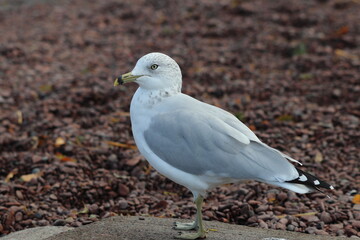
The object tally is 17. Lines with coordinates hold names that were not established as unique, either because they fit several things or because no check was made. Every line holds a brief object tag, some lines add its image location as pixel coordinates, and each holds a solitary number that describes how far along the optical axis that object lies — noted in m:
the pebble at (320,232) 7.26
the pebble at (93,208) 8.09
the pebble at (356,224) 7.39
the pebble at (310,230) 7.30
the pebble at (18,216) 7.86
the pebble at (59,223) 7.64
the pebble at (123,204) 8.20
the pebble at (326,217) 7.64
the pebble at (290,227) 7.41
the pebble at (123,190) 8.60
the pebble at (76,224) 7.49
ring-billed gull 6.38
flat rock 6.72
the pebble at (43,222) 7.78
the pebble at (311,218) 7.61
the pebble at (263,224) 7.41
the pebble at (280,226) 7.40
